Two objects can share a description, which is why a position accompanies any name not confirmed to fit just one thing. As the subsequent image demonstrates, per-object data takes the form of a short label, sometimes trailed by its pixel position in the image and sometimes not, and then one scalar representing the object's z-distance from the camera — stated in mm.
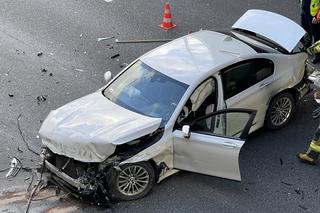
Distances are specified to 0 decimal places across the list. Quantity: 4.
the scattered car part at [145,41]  21992
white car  13562
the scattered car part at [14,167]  15300
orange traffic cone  22594
